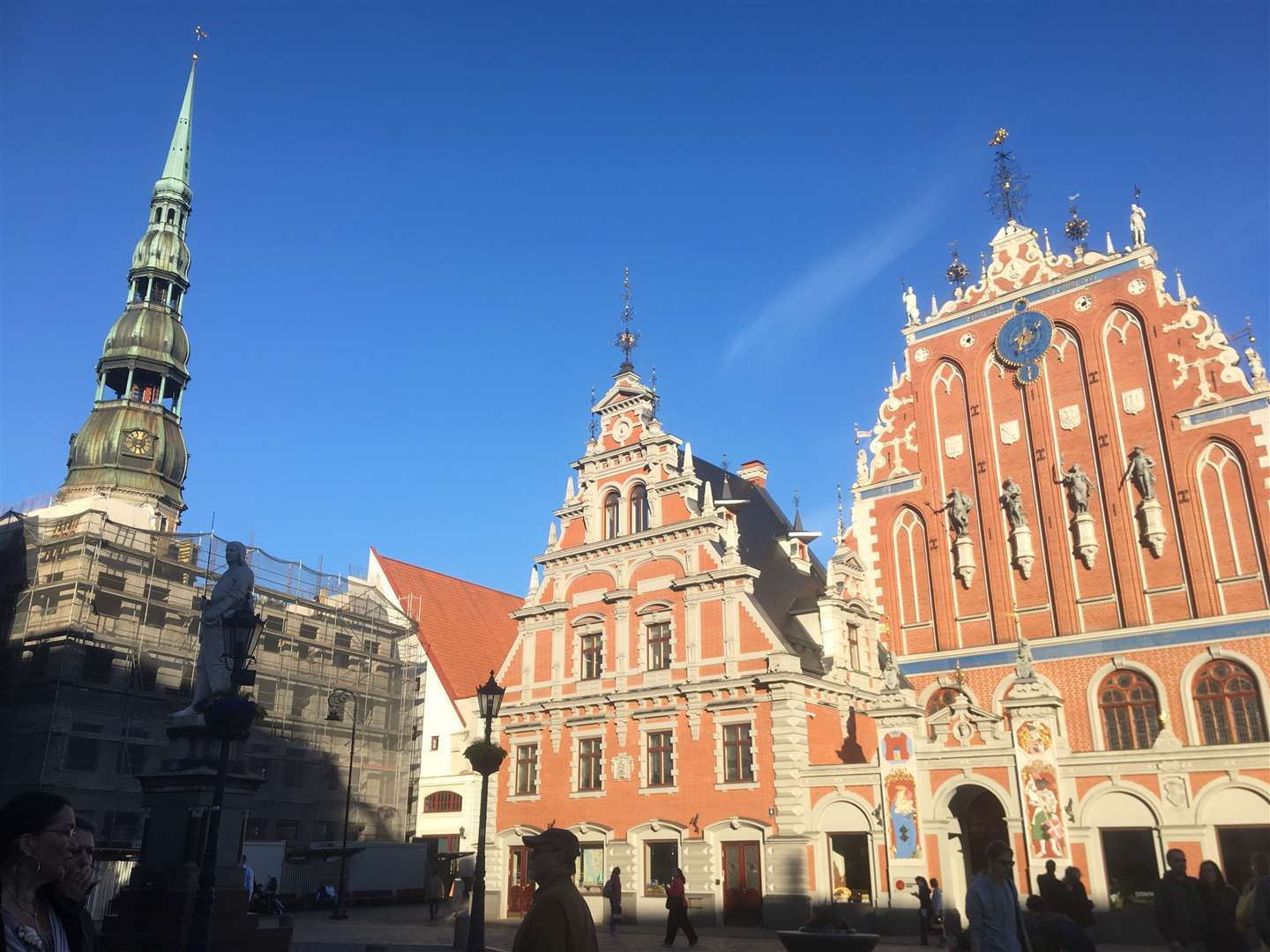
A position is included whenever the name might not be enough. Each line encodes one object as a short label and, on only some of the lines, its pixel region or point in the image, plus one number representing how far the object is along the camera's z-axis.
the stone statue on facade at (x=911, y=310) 31.95
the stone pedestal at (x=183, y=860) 13.12
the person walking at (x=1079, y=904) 11.95
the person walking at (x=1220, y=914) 10.13
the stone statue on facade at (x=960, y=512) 28.69
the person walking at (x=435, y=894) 29.20
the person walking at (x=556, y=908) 5.64
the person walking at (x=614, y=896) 25.68
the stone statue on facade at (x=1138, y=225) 27.94
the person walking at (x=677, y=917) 22.44
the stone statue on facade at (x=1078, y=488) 26.69
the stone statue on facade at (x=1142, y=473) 25.70
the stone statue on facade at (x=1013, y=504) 27.61
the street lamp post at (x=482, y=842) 15.59
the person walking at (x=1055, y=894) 11.89
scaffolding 33.97
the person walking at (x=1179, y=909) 10.37
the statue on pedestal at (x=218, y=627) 15.69
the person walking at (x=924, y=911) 21.53
